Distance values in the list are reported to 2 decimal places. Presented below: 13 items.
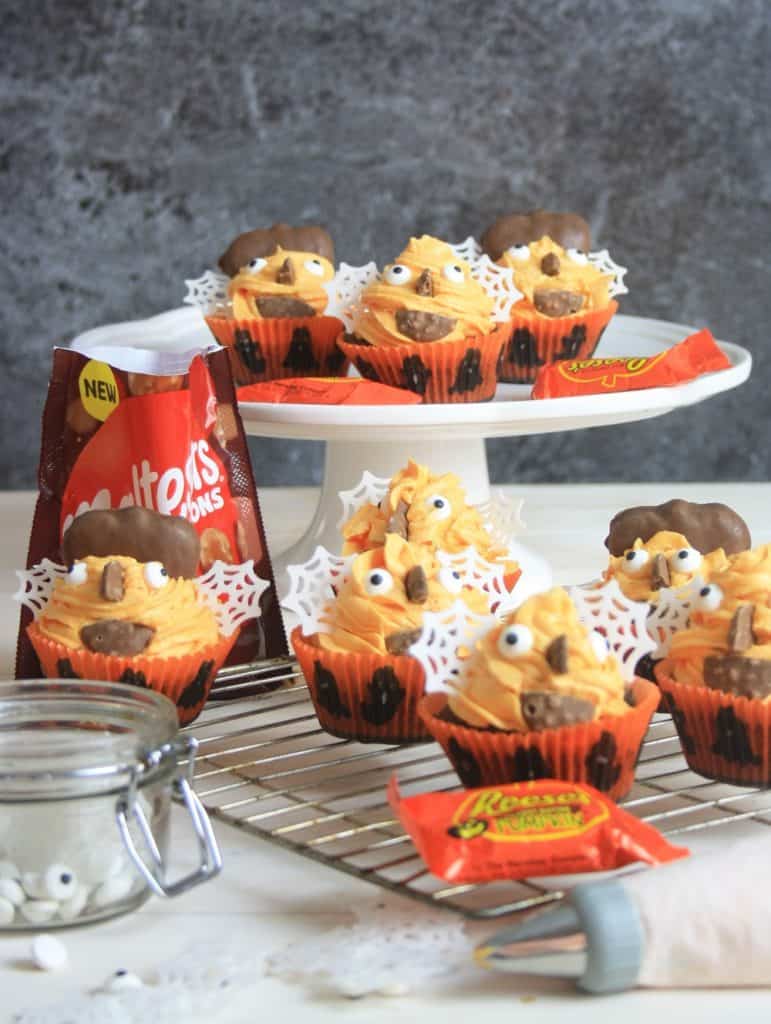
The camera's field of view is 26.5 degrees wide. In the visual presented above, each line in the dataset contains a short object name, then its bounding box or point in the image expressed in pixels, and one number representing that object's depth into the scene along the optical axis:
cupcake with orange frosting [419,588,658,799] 1.13
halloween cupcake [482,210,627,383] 1.97
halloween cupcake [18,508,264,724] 1.30
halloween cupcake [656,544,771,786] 1.19
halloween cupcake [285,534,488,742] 1.32
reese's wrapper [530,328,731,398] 1.75
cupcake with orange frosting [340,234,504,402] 1.79
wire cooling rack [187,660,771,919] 1.07
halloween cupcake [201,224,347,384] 1.92
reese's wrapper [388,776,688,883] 1.00
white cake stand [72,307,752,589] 1.64
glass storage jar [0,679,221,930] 0.99
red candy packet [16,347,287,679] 1.44
